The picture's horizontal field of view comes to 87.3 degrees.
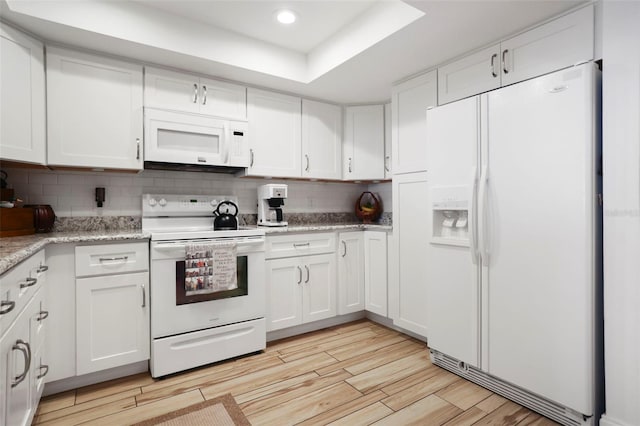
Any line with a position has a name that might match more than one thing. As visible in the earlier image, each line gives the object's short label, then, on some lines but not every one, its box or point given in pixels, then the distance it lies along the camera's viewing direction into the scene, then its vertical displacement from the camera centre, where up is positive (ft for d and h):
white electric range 7.32 -2.08
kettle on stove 8.95 -0.26
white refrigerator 5.33 -0.56
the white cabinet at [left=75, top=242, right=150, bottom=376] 6.75 -1.96
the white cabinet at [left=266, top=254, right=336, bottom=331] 9.14 -2.26
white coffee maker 9.70 +0.16
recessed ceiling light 7.59 +4.49
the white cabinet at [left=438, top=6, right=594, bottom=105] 5.89 +3.07
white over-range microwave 8.04 +1.84
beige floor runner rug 5.76 -3.63
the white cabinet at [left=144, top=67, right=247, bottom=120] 8.31 +3.10
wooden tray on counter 6.50 -0.19
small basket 12.04 +0.03
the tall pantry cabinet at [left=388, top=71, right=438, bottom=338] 8.80 +0.24
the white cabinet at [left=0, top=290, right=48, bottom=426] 3.76 -2.02
